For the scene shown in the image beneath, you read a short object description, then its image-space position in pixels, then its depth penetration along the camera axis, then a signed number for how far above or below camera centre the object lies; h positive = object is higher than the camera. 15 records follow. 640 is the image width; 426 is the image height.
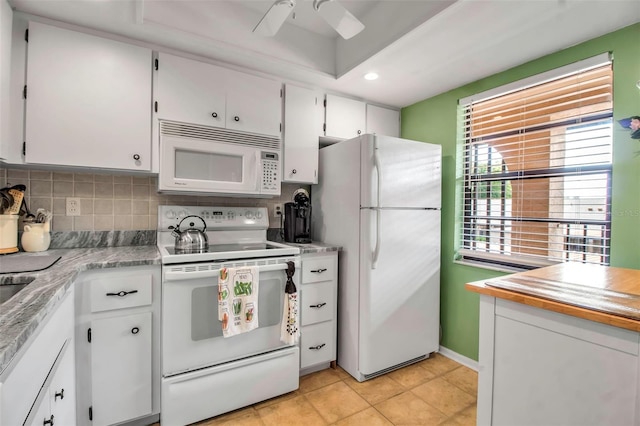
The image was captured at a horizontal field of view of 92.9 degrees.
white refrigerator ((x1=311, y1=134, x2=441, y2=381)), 2.12 -0.26
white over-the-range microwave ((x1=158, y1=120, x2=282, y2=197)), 1.94 +0.33
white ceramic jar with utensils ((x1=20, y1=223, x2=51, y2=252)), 1.73 -0.18
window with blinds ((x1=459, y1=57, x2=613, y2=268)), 1.82 +0.27
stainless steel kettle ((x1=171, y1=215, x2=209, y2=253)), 1.89 -0.21
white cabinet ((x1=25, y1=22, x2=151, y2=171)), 1.63 +0.61
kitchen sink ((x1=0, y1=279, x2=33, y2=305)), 1.18 -0.33
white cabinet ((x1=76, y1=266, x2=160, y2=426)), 1.50 -0.71
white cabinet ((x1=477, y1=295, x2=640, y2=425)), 0.89 -0.52
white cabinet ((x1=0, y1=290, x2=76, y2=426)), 0.67 -0.49
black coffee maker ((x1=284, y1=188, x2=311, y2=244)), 2.41 -0.08
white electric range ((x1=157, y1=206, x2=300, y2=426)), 1.65 -0.78
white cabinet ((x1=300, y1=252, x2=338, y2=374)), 2.17 -0.74
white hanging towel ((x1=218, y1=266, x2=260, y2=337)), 1.72 -0.53
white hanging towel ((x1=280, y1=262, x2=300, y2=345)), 1.95 -0.67
